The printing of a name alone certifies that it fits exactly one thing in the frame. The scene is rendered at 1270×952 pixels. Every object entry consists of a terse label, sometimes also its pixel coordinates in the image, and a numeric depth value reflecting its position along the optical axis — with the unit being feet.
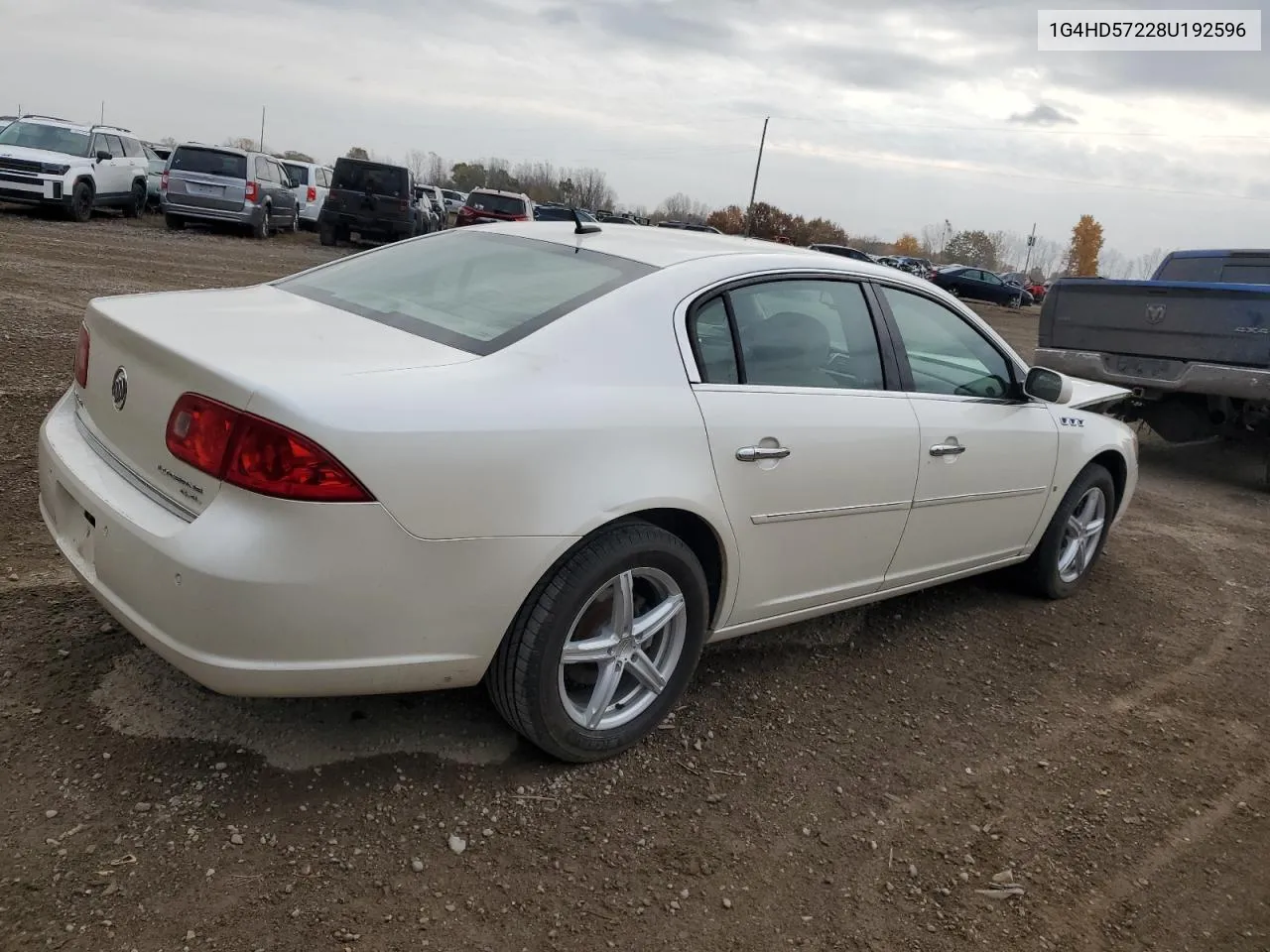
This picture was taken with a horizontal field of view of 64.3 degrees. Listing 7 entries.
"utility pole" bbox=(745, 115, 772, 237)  198.40
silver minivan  64.13
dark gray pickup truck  24.63
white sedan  7.72
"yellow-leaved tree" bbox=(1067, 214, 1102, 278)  304.09
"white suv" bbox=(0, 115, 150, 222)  57.16
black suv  69.05
